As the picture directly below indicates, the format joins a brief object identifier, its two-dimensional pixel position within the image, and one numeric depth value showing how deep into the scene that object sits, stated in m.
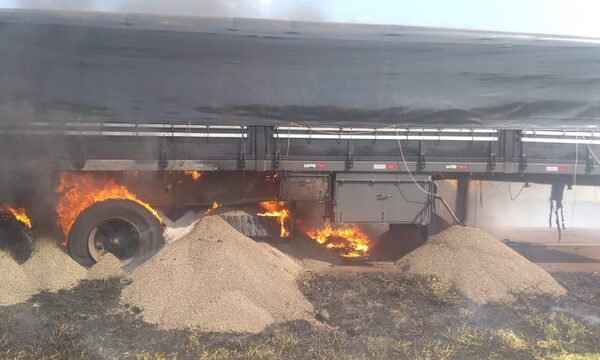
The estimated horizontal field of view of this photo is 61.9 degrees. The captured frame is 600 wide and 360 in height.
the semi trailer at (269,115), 6.05
